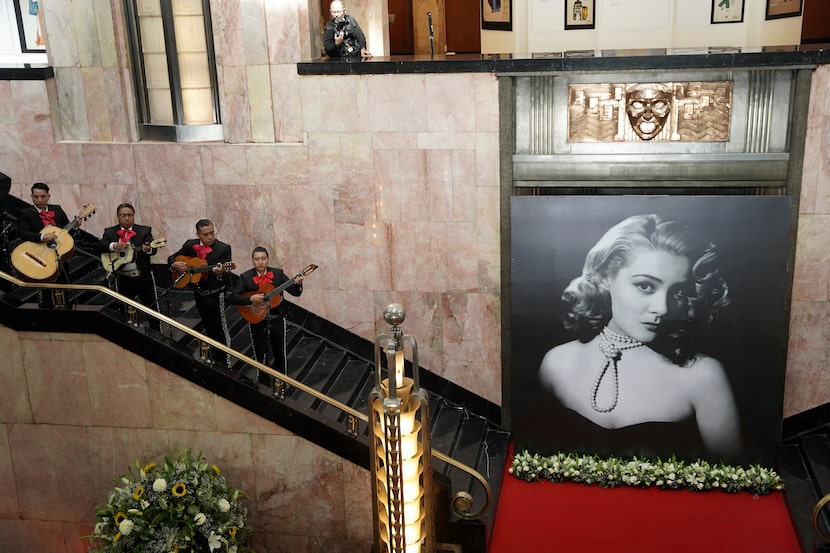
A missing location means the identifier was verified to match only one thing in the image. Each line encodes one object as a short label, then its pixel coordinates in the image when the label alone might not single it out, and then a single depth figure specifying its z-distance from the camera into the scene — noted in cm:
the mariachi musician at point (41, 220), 1003
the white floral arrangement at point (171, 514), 903
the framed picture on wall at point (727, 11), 1517
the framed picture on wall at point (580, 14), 1575
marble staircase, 966
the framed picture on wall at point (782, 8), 1448
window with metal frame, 1174
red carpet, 959
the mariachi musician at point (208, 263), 974
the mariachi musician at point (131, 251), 1016
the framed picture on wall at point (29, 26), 1706
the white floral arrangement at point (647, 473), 1059
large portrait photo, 1042
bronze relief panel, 1027
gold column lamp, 569
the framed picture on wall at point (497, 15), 1606
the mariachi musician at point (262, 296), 954
